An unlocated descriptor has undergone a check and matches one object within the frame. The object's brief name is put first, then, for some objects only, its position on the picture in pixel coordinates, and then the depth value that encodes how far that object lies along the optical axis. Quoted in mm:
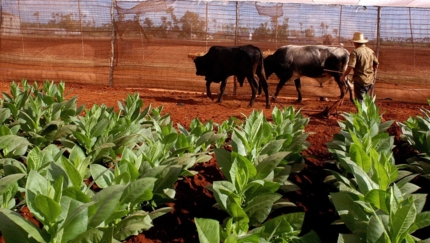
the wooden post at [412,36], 14311
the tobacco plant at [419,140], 4066
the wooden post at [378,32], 13719
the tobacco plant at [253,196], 2857
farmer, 9281
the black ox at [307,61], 12758
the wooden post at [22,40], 16170
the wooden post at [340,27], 14277
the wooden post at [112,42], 14789
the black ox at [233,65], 11875
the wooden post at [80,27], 15651
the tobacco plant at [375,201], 2434
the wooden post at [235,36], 14203
